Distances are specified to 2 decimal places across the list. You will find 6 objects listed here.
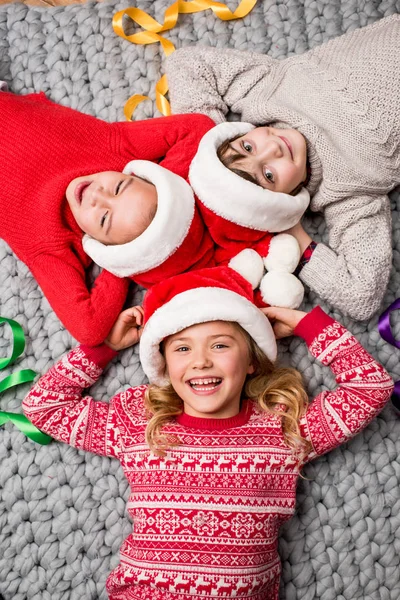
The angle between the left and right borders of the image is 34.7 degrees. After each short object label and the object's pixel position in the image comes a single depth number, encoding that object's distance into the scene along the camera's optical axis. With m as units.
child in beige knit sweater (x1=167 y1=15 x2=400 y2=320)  1.19
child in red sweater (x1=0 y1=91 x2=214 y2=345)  1.15
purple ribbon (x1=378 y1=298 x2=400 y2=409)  1.22
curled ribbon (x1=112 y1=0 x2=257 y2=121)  1.35
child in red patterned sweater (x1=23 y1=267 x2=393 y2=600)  1.06
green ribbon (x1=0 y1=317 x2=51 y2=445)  1.22
